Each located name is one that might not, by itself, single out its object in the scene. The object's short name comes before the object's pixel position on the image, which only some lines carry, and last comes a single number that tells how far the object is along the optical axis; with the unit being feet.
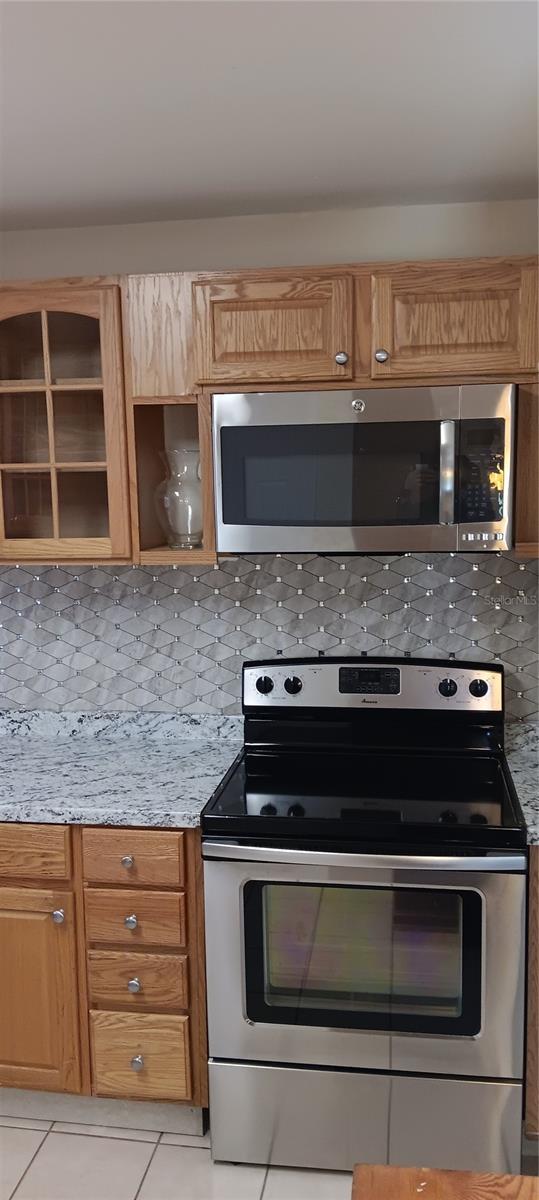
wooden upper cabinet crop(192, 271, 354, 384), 7.32
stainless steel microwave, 7.09
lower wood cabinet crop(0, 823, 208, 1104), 7.14
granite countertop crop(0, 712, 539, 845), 7.13
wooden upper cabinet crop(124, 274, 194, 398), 7.55
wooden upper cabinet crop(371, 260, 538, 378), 7.11
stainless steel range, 6.63
